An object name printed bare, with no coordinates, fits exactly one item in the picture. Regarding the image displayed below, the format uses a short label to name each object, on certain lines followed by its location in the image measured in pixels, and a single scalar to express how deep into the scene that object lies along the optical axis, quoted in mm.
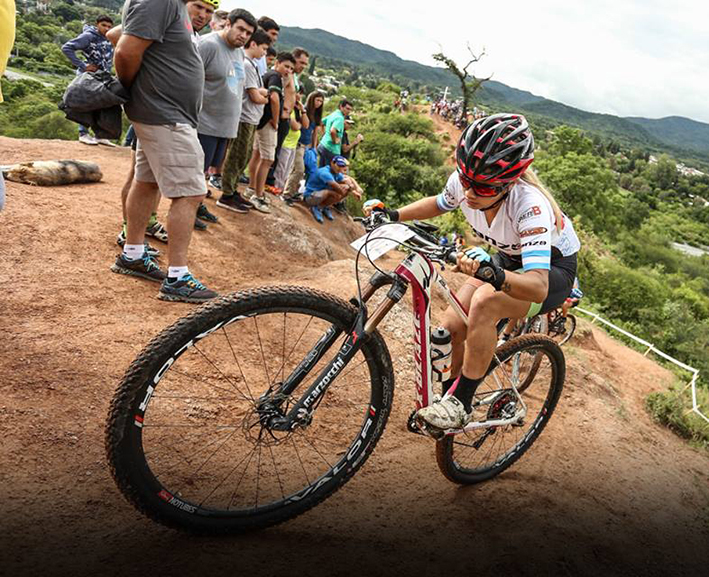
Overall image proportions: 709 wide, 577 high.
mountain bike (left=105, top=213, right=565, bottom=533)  2328
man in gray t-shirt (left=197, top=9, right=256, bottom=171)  5871
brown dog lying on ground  6387
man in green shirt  9844
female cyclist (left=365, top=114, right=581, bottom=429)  2879
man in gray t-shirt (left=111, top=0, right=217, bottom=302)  3887
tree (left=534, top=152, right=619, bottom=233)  47250
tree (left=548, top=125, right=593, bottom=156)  54812
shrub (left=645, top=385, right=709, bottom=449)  7020
